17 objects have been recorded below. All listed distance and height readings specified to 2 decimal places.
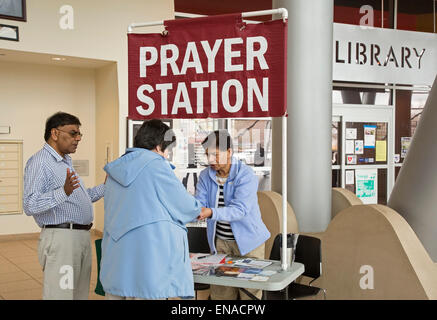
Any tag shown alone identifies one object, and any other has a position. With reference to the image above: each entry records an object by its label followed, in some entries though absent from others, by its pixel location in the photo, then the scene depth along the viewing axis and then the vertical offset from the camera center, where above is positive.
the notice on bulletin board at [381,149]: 8.24 -0.05
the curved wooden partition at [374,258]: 3.14 -0.80
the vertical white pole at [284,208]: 2.88 -0.37
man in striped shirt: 3.00 -0.41
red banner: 2.89 +0.49
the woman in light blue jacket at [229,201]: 3.44 -0.39
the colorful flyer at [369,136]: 8.09 +0.18
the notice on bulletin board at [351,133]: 7.95 +0.23
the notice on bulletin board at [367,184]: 8.12 -0.64
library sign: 6.52 +1.30
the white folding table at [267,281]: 2.68 -0.77
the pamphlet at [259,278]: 2.76 -0.76
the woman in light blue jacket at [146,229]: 2.46 -0.42
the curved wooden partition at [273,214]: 4.43 -0.63
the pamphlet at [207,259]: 3.19 -0.76
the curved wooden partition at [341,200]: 4.80 -0.53
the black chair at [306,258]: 3.63 -0.87
